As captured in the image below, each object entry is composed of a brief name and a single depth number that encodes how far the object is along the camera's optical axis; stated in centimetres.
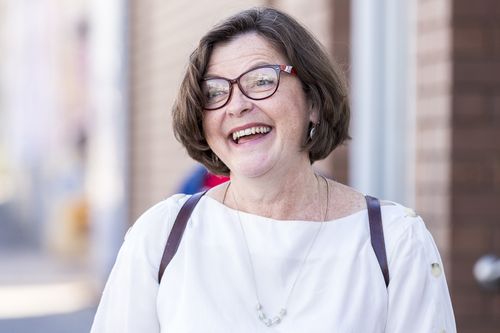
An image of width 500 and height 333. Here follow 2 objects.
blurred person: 710
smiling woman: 425
